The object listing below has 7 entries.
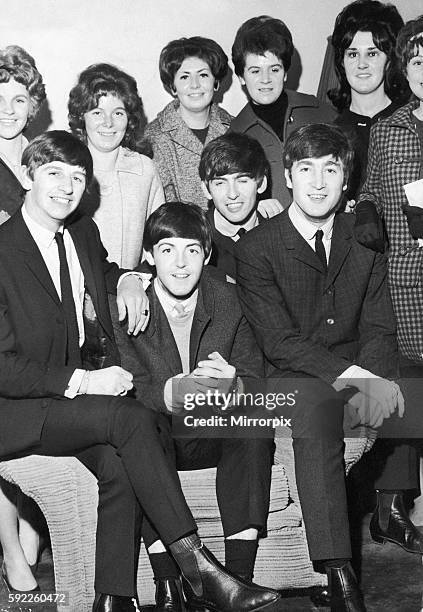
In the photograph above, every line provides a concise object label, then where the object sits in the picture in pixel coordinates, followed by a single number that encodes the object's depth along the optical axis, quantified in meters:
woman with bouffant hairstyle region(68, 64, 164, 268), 3.54
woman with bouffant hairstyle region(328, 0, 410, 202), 3.67
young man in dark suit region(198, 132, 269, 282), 3.42
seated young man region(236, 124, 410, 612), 3.04
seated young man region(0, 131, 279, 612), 2.62
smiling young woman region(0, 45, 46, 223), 3.47
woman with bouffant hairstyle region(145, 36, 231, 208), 3.76
